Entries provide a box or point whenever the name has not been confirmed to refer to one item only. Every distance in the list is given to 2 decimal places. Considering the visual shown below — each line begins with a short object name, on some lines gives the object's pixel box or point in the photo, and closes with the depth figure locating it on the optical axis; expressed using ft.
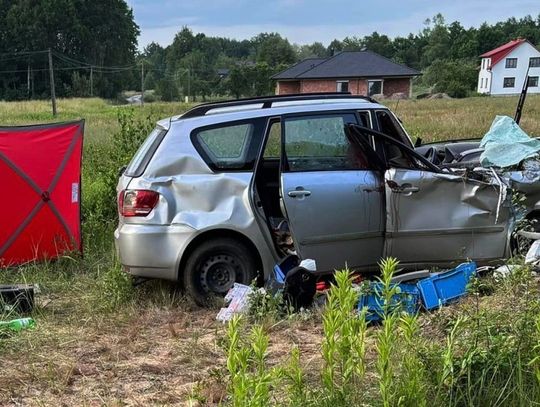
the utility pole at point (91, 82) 266.57
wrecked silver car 16.63
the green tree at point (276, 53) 326.24
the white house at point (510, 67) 264.72
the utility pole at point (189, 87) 274.36
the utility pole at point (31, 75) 284.61
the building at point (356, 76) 187.83
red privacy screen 22.13
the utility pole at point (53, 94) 122.95
